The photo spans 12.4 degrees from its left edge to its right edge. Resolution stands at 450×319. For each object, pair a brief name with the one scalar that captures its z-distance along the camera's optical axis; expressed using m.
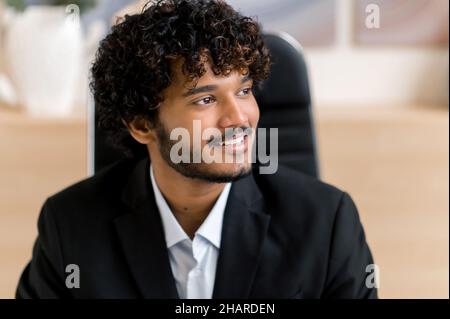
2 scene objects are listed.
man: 2.57
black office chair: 2.82
